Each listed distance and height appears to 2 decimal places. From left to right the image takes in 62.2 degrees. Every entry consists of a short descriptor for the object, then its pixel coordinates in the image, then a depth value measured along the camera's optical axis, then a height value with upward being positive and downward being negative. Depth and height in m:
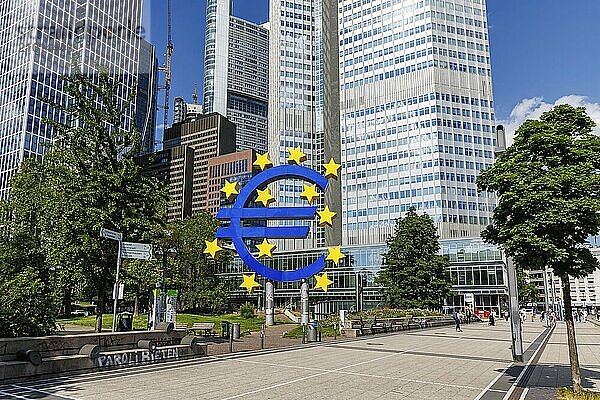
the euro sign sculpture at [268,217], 37.12 +4.60
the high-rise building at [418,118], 110.44 +37.41
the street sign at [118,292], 19.52 -0.53
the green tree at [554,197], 11.98 +2.03
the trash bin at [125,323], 24.53 -2.18
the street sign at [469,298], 46.62 -1.72
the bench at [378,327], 35.22 -3.38
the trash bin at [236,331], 26.66 -2.85
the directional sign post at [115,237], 19.14 +1.60
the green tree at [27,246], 17.98 +2.64
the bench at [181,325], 35.59 -3.43
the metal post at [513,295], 18.74 -0.59
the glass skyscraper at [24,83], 99.25 +43.07
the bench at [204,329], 32.28 -3.32
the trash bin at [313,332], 28.22 -2.98
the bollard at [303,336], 27.67 -3.16
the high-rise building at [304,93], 132.00 +51.80
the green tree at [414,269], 56.78 +1.18
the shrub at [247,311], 57.97 -3.78
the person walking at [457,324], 39.88 -3.55
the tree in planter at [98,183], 23.12 +4.63
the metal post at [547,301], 54.56 -2.75
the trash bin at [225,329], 31.52 -3.23
